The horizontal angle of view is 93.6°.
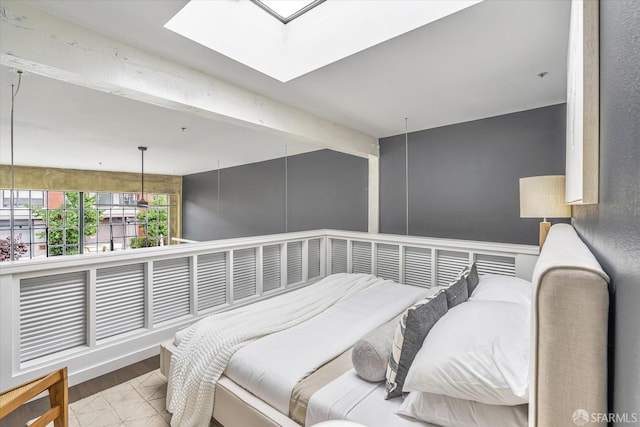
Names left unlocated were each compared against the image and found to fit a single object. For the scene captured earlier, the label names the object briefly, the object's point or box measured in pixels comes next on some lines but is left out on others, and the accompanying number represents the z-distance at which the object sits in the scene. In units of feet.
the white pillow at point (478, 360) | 3.12
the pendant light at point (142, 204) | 20.03
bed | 1.72
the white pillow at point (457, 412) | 3.21
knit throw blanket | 5.19
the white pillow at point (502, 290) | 5.48
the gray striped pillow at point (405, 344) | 4.08
